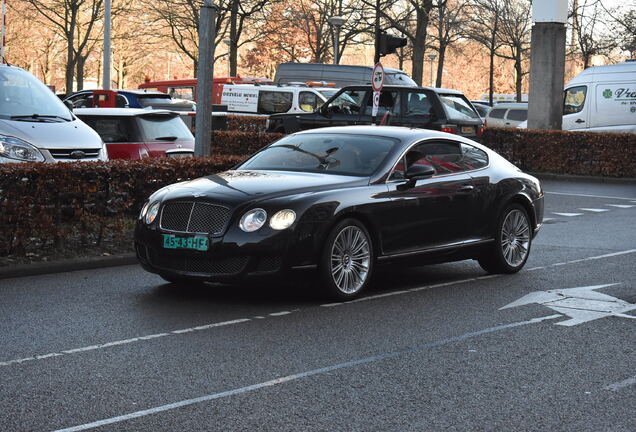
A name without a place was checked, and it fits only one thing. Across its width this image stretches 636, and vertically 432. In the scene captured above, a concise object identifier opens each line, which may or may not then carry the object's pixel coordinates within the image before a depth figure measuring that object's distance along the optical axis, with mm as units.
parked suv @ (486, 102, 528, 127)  40250
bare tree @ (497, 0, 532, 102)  53125
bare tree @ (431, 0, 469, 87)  47116
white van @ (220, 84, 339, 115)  31031
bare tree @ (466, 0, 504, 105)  51312
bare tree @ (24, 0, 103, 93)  42219
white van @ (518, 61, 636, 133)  28047
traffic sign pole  19359
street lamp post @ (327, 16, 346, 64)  42969
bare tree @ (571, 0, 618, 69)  44469
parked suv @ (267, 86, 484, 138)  22422
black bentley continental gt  8383
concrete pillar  28797
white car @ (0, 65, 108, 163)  12695
